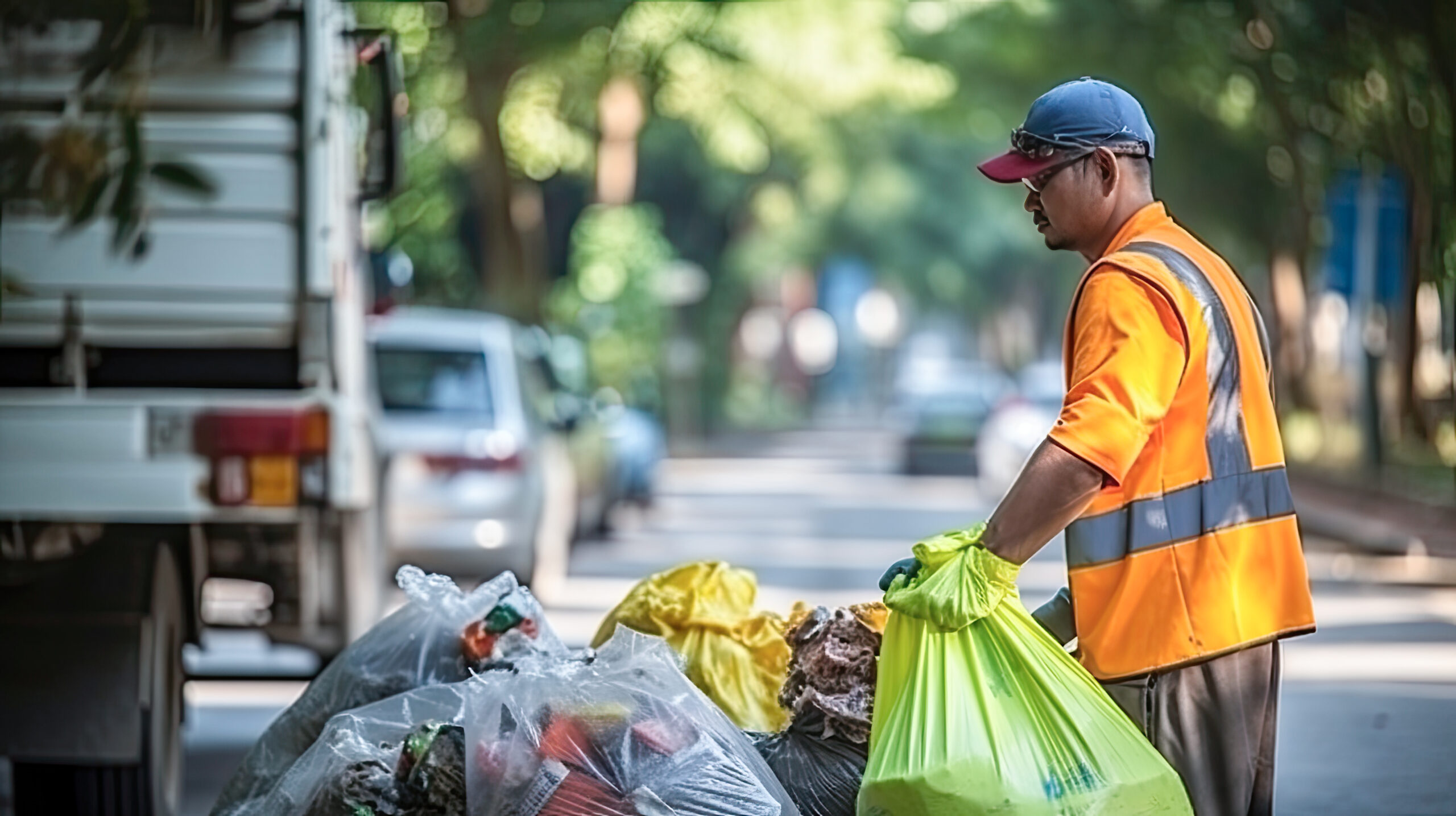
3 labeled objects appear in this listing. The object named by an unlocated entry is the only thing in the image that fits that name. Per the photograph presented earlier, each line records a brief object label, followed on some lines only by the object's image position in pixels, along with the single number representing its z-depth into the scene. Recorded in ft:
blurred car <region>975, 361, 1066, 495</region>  149.11
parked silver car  72.29
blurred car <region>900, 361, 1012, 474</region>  179.41
